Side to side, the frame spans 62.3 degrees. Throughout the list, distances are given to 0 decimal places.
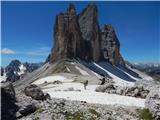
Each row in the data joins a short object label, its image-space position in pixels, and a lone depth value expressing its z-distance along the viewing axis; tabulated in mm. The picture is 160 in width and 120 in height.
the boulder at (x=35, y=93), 14253
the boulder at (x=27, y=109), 12115
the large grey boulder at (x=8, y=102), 11686
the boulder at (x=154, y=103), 14241
